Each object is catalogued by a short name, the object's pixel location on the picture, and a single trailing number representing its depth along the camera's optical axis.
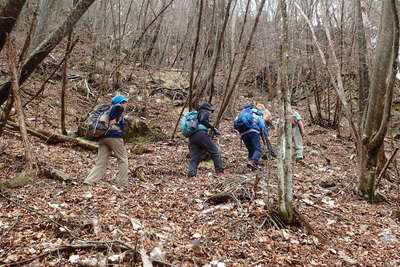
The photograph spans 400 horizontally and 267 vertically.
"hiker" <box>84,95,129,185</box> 5.97
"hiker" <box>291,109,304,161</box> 9.27
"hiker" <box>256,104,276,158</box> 9.13
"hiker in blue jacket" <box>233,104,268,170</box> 8.07
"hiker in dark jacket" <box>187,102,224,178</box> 7.39
